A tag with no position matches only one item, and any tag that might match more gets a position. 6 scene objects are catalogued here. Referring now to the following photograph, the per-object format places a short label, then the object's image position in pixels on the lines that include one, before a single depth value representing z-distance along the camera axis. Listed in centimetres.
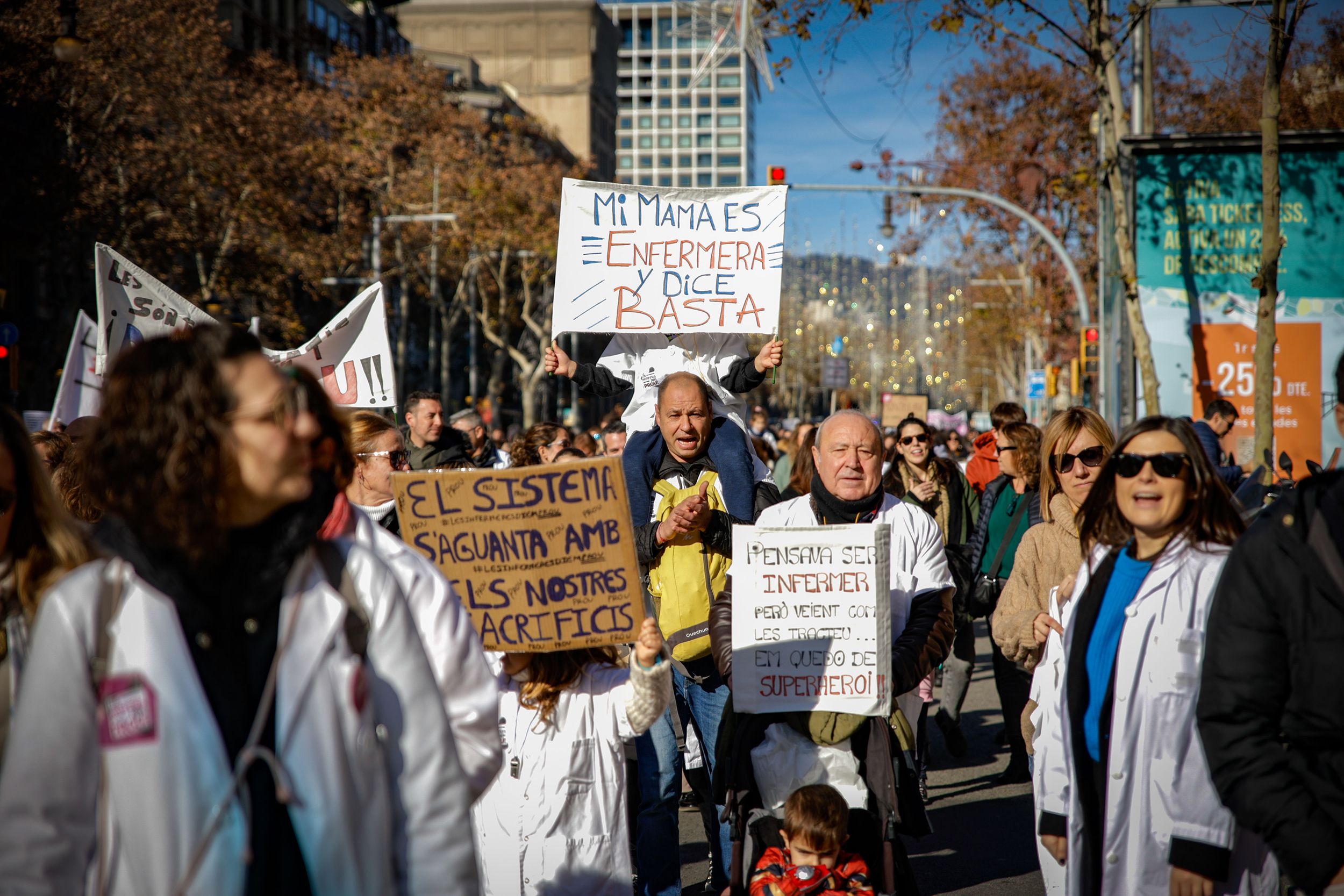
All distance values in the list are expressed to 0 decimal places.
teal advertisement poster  1334
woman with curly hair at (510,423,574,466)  905
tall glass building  16212
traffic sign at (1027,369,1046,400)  3431
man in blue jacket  847
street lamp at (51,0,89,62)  1627
